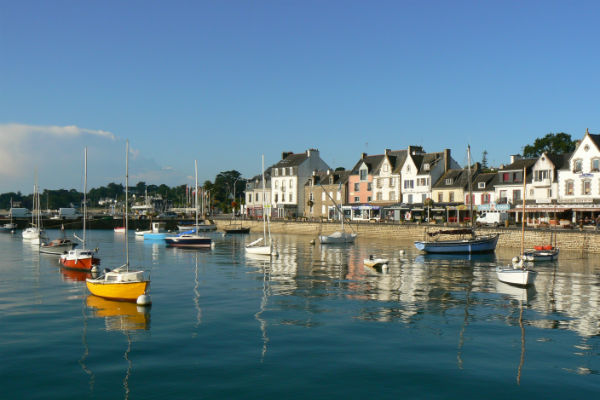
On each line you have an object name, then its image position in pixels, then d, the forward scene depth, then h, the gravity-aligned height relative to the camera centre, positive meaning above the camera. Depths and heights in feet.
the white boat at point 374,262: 152.56 -17.37
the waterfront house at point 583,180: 230.48 +11.89
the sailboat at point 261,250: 190.80 -17.22
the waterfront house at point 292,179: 416.26 +21.35
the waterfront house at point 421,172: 317.83 +21.32
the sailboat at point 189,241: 235.81 -17.24
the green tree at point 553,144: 366.84 +45.40
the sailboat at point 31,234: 287.32 -17.14
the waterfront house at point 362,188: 359.66 +12.27
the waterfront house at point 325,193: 378.32 +9.07
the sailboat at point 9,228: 428.56 -19.94
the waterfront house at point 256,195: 450.30 +9.14
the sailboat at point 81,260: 148.56 -16.53
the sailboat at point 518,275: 119.14 -16.59
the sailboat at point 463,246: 195.83 -15.73
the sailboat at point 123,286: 99.96 -16.34
